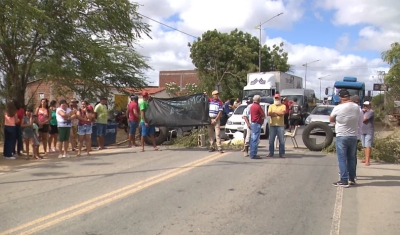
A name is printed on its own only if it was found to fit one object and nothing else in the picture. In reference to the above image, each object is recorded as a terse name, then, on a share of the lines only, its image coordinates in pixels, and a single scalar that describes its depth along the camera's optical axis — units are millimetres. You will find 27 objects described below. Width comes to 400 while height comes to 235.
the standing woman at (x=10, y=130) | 12086
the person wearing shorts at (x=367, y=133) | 10773
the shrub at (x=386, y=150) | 11773
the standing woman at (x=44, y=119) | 13156
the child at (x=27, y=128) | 12420
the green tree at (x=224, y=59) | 42781
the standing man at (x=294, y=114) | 19294
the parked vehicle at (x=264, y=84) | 29344
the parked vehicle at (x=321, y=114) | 20445
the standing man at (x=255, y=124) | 11453
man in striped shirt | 12698
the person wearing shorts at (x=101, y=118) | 14430
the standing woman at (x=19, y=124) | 12422
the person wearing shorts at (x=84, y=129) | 12953
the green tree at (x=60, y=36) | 13555
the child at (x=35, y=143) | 12539
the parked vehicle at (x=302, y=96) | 29283
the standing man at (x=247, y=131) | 11953
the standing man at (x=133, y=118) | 14836
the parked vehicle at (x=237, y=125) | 17969
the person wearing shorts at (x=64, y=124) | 12383
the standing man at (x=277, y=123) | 11430
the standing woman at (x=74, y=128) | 13195
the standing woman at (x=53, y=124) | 13680
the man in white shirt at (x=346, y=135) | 7973
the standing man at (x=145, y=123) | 13750
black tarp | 14547
